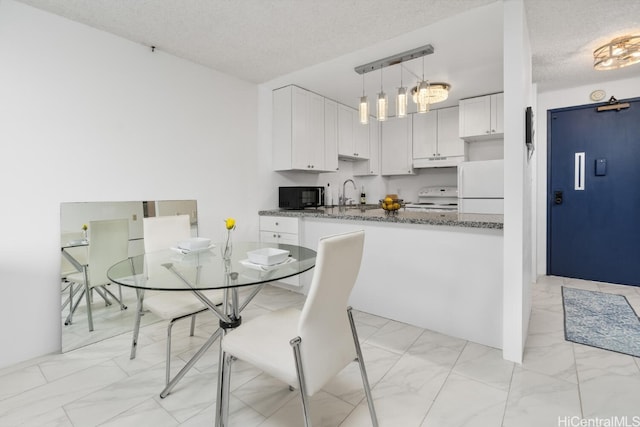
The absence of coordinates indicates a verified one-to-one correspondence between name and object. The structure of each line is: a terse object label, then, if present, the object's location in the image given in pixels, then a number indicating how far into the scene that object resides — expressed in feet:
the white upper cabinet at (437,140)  14.88
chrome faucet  16.80
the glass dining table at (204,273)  4.80
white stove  15.64
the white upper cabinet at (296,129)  12.16
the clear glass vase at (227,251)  6.56
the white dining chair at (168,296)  6.17
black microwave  12.57
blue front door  12.03
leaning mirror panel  7.65
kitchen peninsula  7.51
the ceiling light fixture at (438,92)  11.27
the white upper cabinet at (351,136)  14.73
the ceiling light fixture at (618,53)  8.68
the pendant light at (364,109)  8.34
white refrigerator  11.91
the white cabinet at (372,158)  17.10
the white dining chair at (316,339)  3.85
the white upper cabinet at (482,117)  12.93
